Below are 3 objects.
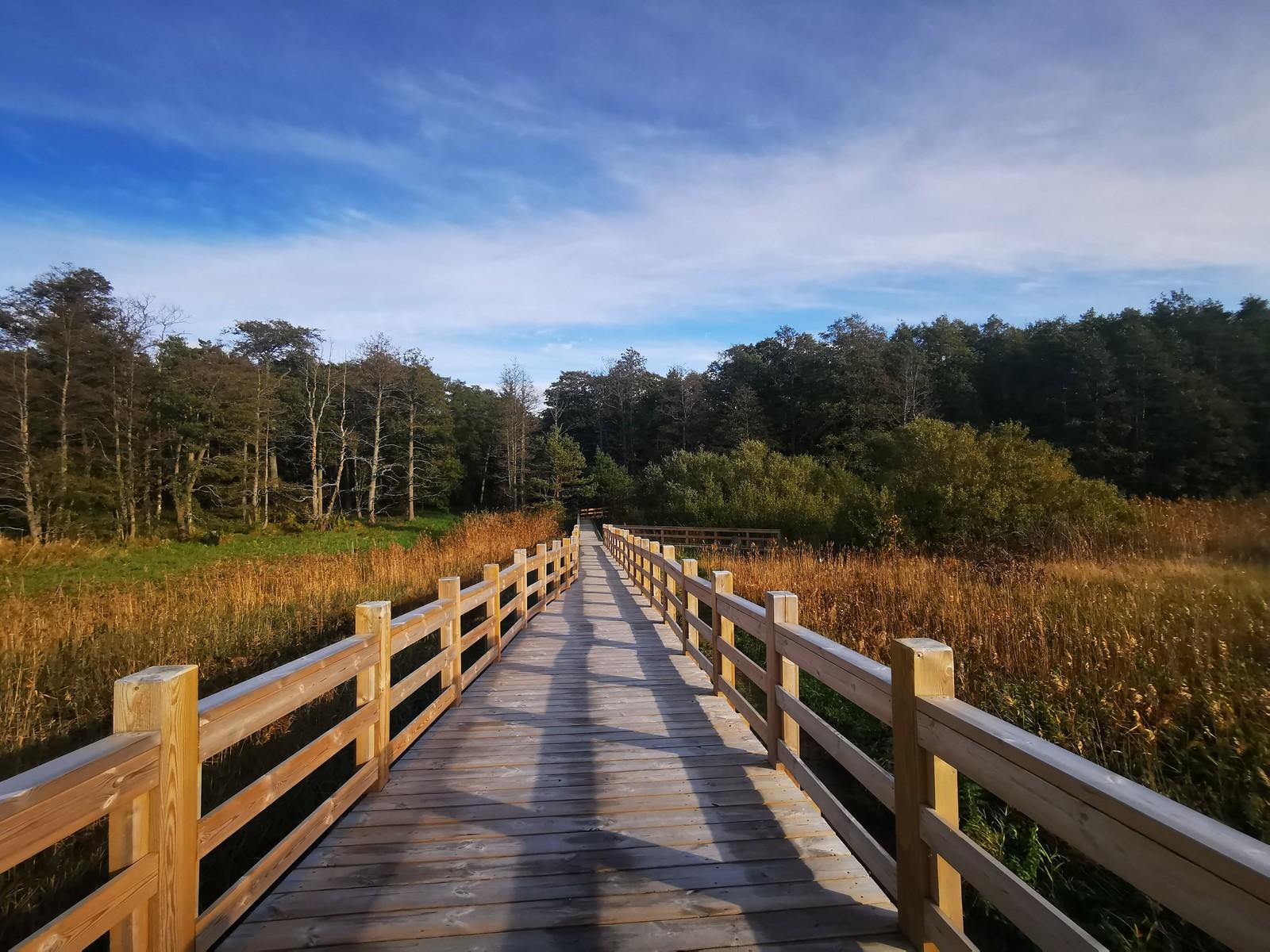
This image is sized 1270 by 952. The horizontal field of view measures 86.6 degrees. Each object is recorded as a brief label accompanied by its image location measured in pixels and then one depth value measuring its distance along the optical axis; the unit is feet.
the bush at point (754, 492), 84.89
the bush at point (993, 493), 54.39
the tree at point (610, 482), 164.66
